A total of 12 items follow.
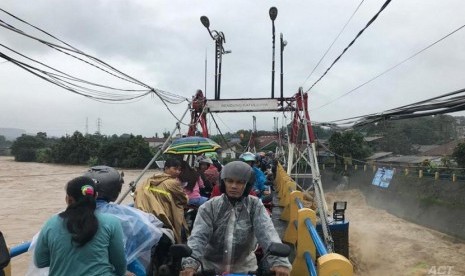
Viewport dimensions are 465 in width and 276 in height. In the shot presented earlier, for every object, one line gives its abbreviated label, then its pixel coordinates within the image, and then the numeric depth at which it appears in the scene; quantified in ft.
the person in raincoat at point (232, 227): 10.69
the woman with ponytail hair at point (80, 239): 8.05
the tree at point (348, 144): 114.90
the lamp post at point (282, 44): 42.79
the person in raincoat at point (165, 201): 14.58
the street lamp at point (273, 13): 32.91
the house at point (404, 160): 119.63
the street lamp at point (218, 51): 41.80
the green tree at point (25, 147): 230.89
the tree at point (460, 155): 80.28
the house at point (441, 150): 152.42
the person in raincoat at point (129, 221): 10.39
